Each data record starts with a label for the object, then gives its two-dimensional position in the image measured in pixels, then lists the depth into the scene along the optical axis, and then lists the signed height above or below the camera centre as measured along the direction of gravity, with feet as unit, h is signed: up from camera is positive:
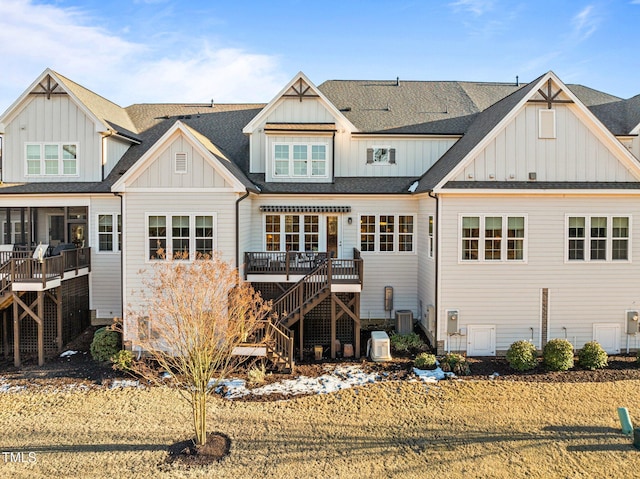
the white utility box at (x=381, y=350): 45.47 -13.49
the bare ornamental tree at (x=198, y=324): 28.58 -6.92
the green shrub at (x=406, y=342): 47.59 -13.35
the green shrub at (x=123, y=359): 41.07 -13.55
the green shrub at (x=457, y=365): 41.65 -14.04
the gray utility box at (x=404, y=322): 51.75 -11.69
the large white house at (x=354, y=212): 45.98 +2.58
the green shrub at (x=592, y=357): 41.93 -13.09
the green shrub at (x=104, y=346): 45.24 -13.08
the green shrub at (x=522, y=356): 41.55 -12.99
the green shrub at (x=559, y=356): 41.37 -12.89
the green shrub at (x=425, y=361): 42.63 -13.87
